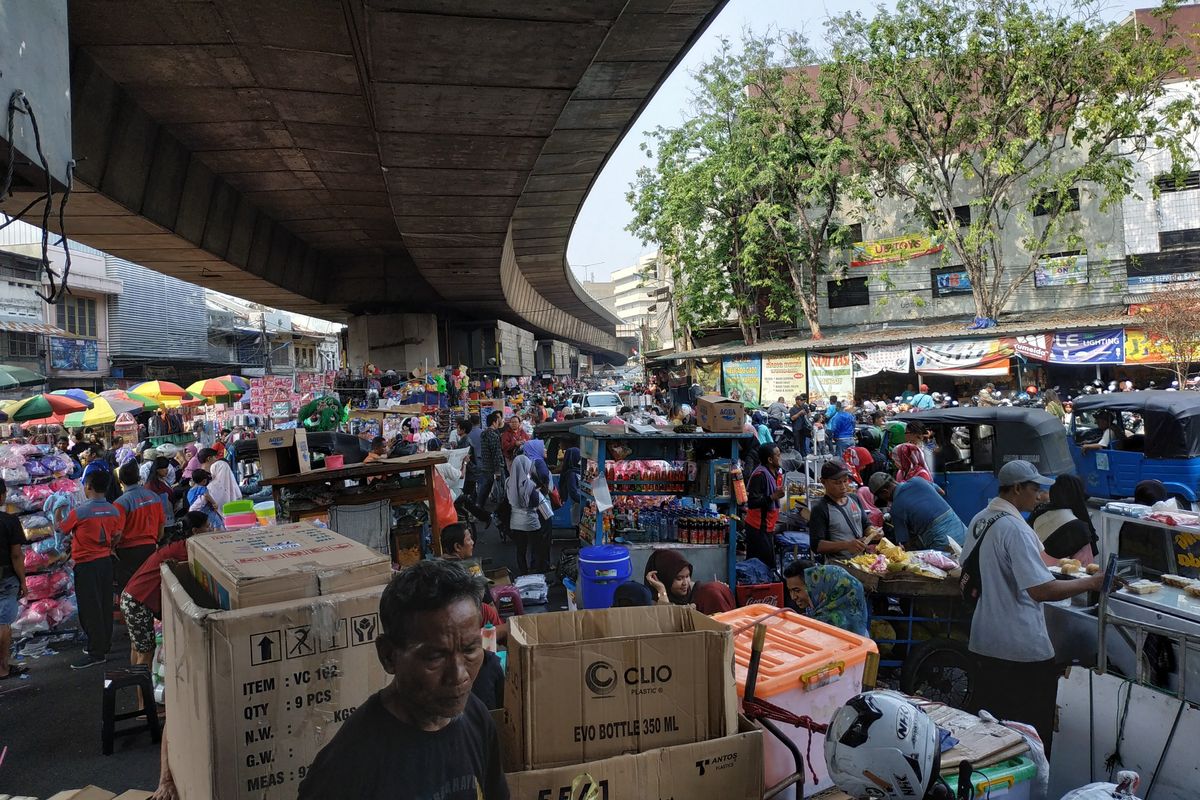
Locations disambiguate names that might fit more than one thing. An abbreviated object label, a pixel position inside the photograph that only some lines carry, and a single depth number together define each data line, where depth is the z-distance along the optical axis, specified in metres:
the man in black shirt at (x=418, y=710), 1.91
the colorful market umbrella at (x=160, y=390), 19.44
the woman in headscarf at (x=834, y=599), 5.14
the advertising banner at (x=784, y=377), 26.69
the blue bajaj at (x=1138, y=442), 10.51
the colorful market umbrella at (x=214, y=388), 20.97
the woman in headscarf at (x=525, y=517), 9.09
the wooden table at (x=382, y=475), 6.44
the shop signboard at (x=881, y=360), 24.11
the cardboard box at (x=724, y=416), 7.96
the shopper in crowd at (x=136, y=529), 7.57
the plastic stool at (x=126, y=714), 5.29
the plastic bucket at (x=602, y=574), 6.65
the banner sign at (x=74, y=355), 28.44
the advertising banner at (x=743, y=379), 28.19
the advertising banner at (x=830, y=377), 25.38
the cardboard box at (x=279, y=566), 2.24
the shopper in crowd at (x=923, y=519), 6.80
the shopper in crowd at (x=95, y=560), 7.17
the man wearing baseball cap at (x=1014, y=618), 4.18
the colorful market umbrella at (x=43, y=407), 13.98
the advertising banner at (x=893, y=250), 29.81
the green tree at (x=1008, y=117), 23.14
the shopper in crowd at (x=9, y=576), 6.48
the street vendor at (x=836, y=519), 6.44
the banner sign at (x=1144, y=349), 20.52
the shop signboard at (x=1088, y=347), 20.98
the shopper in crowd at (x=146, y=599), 5.46
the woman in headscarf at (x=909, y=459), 9.86
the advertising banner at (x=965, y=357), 22.31
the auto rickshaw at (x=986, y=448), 10.54
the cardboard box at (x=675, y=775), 2.47
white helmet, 2.38
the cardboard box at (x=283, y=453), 6.38
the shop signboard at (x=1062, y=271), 26.88
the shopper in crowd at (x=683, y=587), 5.21
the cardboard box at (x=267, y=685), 2.06
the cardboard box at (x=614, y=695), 2.53
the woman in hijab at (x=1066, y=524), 5.93
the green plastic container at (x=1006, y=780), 2.78
